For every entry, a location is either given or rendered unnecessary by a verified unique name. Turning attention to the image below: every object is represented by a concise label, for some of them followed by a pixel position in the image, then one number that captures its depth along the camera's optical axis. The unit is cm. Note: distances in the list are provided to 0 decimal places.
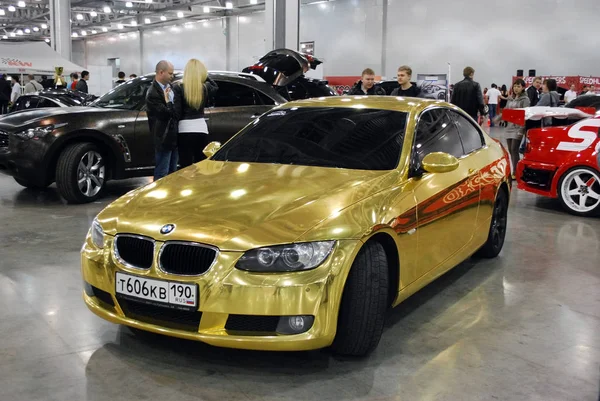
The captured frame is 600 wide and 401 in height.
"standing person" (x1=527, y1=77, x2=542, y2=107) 1338
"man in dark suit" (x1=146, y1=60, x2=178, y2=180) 629
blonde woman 615
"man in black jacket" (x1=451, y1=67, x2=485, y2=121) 967
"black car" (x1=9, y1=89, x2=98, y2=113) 1149
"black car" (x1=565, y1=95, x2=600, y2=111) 911
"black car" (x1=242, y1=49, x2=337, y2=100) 916
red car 686
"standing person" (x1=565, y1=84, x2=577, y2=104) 1726
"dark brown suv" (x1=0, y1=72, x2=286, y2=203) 700
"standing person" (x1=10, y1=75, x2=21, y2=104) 1853
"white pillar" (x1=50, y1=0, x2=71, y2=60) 1933
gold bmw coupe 277
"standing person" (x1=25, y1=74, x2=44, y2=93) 1777
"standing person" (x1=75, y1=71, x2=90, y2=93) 1622
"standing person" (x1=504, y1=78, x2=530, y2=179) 910
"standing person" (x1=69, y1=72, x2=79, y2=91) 1654
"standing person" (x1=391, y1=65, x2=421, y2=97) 752
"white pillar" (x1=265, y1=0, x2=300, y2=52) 1297
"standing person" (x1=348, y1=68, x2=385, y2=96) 766
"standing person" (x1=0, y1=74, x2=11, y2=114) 1841
